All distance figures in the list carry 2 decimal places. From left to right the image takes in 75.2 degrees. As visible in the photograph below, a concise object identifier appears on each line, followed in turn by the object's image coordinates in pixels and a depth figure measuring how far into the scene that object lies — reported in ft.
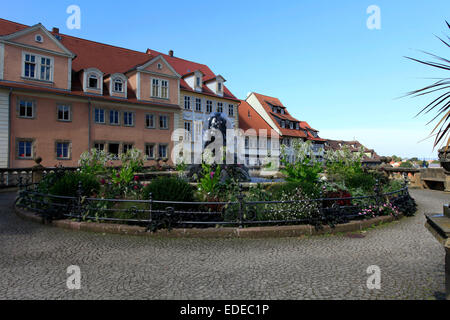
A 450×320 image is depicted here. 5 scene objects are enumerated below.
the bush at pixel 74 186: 27.61
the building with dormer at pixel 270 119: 154.40
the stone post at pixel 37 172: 49.91
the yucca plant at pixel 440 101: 9.65
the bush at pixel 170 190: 23.65
